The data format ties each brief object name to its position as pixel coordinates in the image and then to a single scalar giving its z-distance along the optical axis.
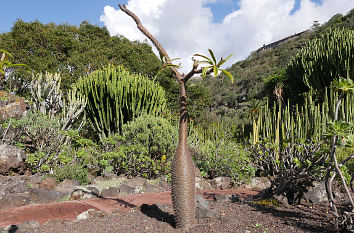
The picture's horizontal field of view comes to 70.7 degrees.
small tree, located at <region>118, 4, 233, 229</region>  2.43
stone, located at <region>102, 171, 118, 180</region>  5.46
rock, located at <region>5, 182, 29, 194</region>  4.16
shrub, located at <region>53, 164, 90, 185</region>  4.81
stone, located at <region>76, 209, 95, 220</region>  2.96
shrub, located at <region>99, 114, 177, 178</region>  5.75
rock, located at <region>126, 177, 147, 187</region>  4.91
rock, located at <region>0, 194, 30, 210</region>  3.50
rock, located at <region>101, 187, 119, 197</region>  4.27
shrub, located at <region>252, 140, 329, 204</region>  3.10
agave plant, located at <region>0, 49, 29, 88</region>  1.61
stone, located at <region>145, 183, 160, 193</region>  4.88
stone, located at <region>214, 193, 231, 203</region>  3.54
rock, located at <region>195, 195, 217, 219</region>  2.77
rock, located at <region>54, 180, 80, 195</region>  4.32
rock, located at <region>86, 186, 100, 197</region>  4.16
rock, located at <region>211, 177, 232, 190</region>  5.38
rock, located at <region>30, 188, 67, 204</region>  3.87
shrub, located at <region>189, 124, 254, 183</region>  5.64
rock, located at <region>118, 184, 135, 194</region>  4.63
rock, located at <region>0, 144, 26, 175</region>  5.39
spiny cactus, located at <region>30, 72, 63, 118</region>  7.57
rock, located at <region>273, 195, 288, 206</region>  3.30
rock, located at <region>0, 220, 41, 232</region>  2.55
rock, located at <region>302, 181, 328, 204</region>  3.37
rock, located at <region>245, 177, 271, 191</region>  5.48
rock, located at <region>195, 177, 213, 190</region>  5.25
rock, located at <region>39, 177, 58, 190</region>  4.45
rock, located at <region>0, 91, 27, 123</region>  7.41
